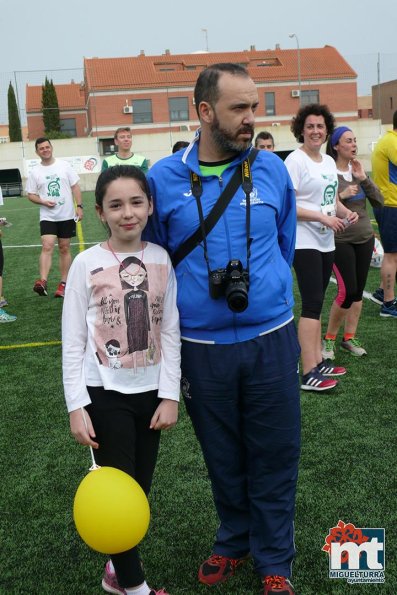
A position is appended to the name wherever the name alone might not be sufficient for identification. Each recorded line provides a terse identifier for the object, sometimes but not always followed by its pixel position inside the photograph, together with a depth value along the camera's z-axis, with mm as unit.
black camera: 2373
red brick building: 52469
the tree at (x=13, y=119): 43312
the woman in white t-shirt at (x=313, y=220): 4766
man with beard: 2479
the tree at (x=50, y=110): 49806
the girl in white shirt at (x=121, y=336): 2475
